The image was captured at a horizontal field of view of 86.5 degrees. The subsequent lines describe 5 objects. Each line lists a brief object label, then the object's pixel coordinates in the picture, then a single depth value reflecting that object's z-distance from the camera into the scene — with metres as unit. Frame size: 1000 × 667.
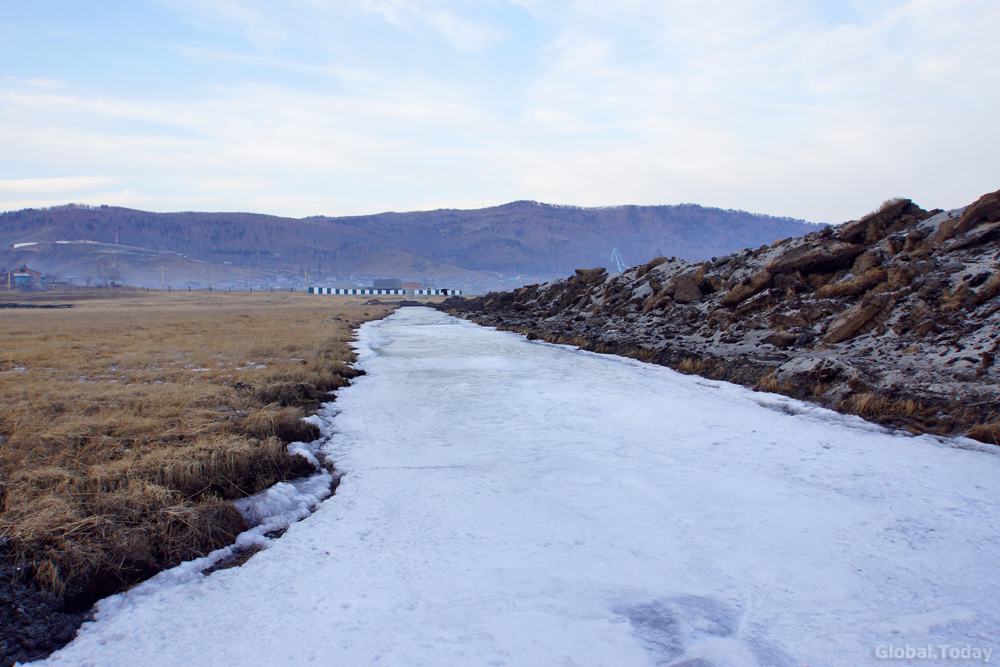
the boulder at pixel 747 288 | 14.57
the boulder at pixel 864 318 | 10.26
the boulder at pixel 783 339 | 11.42
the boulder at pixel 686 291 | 17.21
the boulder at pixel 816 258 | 13.42
